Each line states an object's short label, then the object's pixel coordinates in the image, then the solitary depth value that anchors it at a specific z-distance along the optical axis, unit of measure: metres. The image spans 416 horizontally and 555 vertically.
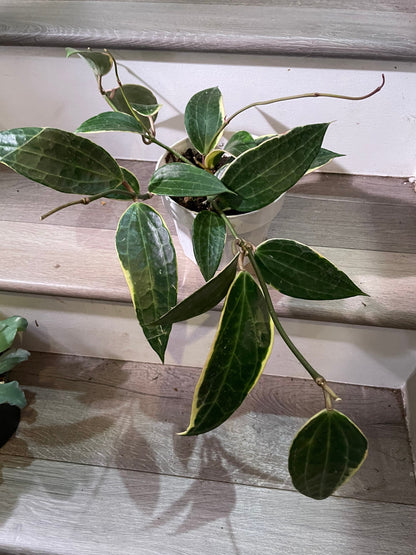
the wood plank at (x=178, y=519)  0.82
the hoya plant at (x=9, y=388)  0.80
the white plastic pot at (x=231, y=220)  0.60
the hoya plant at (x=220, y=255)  0.44
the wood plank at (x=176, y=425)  0.89
